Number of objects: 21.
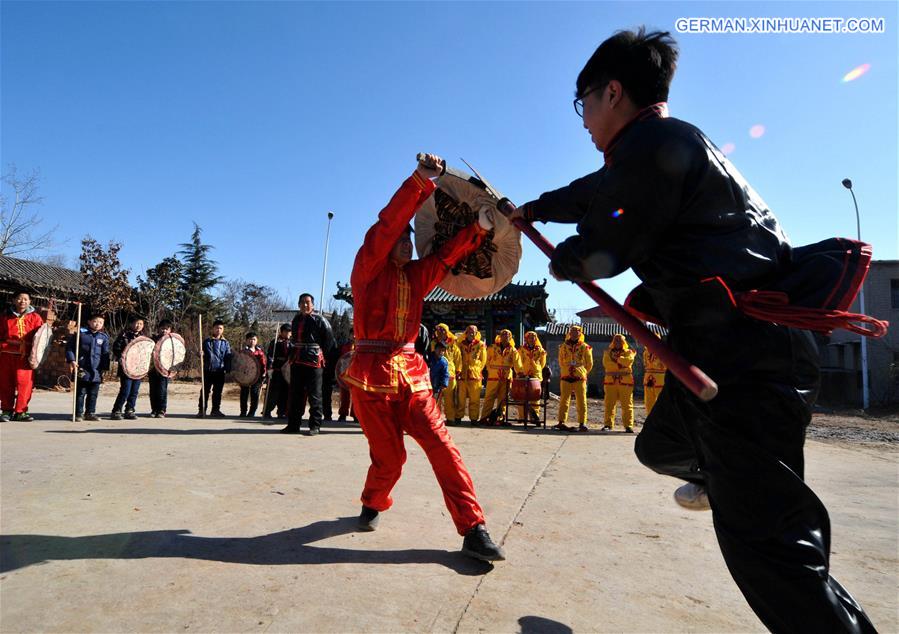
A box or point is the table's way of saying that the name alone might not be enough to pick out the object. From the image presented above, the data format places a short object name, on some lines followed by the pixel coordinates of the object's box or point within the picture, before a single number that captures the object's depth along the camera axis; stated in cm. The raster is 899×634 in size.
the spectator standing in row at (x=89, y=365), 806
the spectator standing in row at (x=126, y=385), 821
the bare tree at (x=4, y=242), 2081
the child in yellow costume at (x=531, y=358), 1095
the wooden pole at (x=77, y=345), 765
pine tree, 3288
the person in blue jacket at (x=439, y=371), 932
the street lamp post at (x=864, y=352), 1859
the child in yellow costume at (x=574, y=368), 1039
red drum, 1036
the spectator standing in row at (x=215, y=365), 980
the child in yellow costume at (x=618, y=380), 1041
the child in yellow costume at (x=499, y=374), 1096
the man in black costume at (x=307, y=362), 738
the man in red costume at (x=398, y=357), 268
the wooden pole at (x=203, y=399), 956
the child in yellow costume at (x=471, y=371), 1112
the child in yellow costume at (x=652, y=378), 1112
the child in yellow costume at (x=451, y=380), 1117
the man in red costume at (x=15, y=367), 757
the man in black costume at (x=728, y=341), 129
